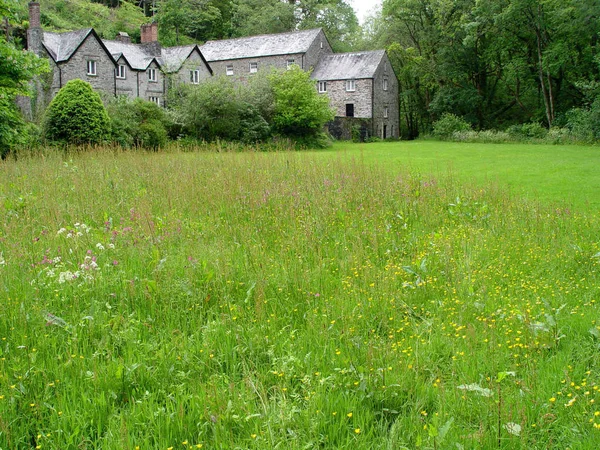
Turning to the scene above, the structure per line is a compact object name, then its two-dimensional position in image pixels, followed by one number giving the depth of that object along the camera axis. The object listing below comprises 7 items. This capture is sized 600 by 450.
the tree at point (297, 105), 34.56
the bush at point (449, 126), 44.03
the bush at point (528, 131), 38.09
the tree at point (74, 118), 22.00
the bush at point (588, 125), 32.78
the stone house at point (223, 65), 37.22
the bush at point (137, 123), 24.59
